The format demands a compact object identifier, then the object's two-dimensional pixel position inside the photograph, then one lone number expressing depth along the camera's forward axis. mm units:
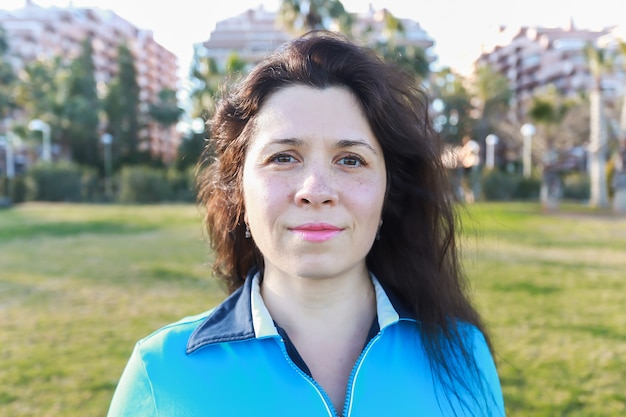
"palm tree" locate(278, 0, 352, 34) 13906
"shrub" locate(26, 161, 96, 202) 24516
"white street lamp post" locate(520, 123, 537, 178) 22041
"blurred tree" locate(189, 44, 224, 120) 16078
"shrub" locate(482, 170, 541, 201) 25656
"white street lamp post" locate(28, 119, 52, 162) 27516
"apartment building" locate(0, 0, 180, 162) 33844
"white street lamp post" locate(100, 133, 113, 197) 32688
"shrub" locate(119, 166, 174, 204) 24969
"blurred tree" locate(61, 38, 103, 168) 33031
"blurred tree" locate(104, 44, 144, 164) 34500
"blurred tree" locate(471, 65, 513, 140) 30000
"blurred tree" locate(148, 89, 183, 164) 34438
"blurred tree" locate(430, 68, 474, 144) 29781
